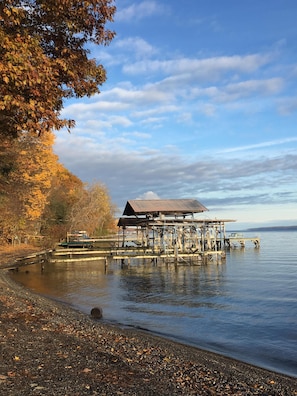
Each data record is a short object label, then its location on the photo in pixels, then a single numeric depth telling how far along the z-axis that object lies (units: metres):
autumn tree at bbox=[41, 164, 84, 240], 53.06
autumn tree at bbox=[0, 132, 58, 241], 33.19
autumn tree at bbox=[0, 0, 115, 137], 6.50
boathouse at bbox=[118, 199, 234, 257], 36.28
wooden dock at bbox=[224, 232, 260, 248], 63.06
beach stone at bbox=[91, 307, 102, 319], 13.90
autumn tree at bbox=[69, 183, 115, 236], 61.53
